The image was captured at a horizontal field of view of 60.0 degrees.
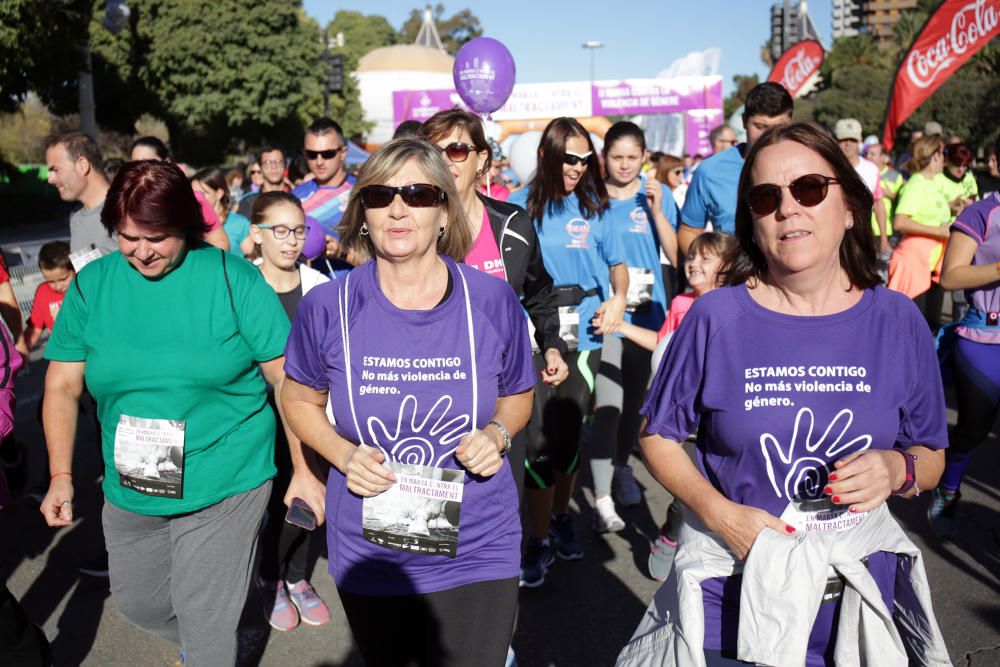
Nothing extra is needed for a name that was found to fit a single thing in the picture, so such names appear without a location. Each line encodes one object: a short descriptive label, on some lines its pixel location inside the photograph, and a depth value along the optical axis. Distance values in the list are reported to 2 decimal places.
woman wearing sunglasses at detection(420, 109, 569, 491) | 3.48
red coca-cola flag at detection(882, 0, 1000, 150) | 8.52
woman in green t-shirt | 2.78
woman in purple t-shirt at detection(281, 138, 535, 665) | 2.32
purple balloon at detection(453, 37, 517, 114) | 5.73
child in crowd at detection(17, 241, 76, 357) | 5.51
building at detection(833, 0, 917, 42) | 120.62
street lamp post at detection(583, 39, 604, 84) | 55.94
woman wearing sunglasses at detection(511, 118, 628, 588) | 4.26
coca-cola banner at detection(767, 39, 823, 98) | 12.84
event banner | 26.78
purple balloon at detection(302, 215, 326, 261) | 4.57
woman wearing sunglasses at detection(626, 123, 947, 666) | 1.91
